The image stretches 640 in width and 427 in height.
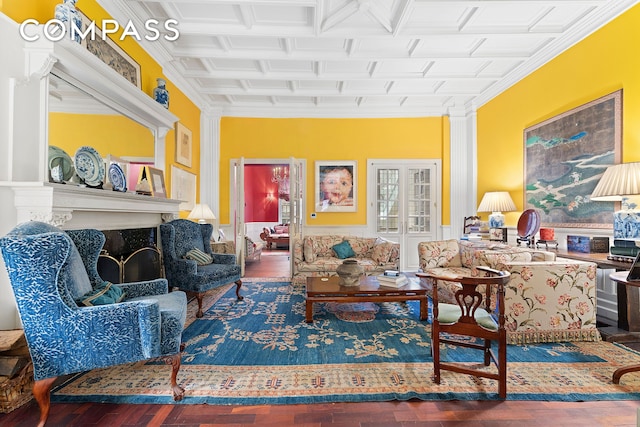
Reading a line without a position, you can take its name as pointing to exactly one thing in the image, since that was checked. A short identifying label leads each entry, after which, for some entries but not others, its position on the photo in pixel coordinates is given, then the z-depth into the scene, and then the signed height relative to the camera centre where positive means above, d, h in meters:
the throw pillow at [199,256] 3.99 -0.57
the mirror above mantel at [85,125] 2.55 +0.88
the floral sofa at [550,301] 2.83 -0.82
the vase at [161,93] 4.06 +1.64
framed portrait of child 6.80 +0.66
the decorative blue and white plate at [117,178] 3.10 +0.38
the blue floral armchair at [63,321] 1.69 -0.65
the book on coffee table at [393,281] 3.49 -0.78
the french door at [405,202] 6.81 +0.30
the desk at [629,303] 2.20 -0.87
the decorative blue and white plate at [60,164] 2.44 +0.41
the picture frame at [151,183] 3.64 +0.40
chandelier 11.45 +1.36
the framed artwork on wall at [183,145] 5.06 +1.23
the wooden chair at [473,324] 2.04 -0.80
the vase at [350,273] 3.56 -0.69
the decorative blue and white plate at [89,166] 2.68 +0.44
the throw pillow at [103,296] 2.10 -0.61
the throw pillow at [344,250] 5.22 -0.62
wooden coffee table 3.36 -0.91
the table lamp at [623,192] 2.79 +0.23
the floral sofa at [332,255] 4.86 -0.69
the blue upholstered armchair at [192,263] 3.61 -0.64
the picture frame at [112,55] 2.91 +1.72
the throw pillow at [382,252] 4.88 -0.61
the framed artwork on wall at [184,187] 4.88 +0.48
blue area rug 2.10 -1.25
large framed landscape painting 3.50 +0.74
